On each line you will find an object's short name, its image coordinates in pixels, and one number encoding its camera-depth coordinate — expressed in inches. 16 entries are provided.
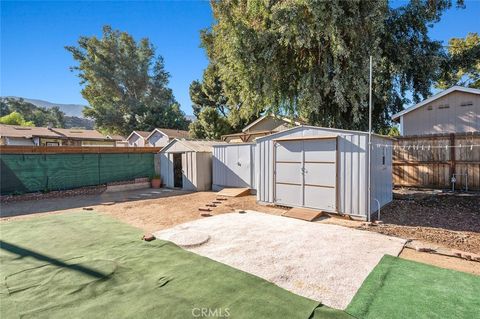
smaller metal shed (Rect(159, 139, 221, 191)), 434.3
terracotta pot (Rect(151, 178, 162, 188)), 482.9
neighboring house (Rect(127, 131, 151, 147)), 1005.2
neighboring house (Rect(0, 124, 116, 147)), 729.6
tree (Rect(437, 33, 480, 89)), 462.6
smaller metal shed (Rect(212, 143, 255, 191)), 381.7
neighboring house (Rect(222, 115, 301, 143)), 622.6
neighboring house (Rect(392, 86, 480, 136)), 371.9
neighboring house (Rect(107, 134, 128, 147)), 1011.9
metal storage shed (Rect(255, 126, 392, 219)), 224.8
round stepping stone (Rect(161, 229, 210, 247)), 173.6
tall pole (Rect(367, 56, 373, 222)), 215.8
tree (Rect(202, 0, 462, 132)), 349.7
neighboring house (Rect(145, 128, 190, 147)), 910.1
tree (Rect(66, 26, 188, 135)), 1176.2
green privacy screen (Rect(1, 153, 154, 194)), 370.9
